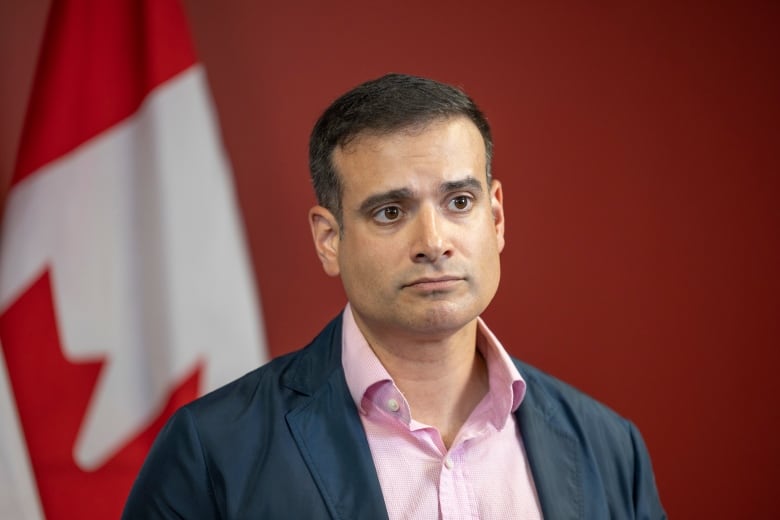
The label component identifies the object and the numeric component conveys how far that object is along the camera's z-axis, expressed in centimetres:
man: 226
